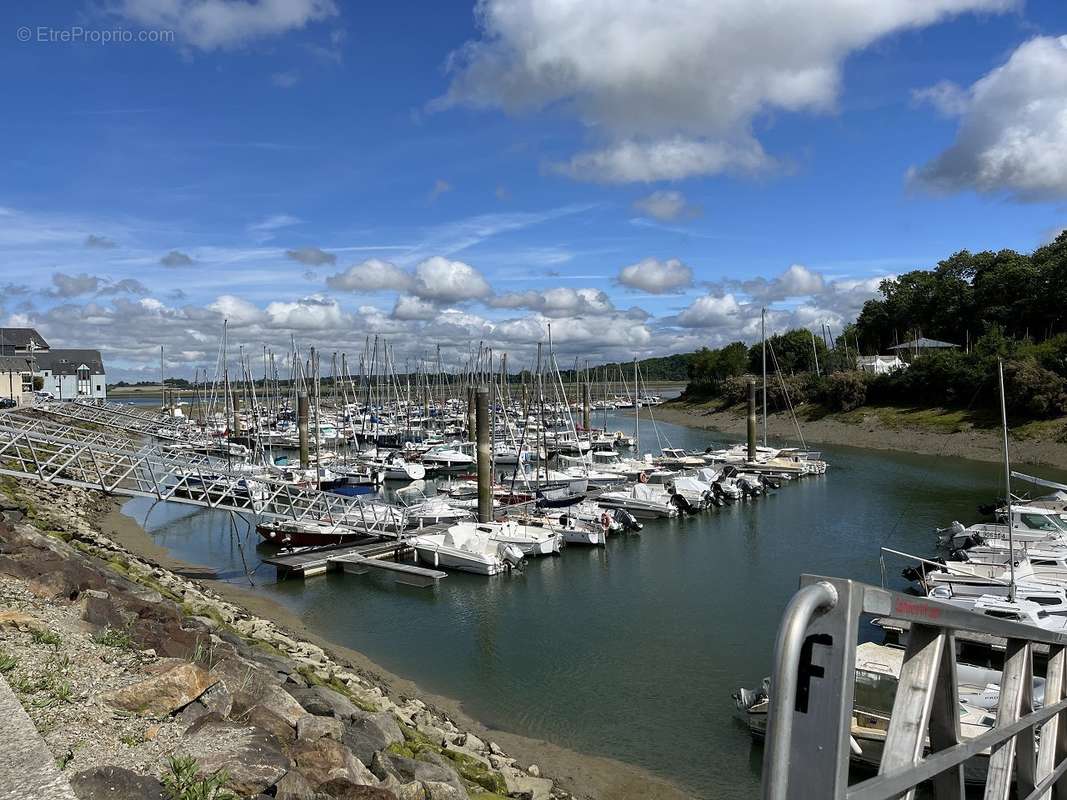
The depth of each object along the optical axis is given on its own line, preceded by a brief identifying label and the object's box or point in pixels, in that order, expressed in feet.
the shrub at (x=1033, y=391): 218.18
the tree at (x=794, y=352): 405.80
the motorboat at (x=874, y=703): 43.43
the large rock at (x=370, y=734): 38.17
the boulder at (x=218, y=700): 33.50
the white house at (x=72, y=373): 395.96
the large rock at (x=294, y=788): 27.32
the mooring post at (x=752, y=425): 205.87
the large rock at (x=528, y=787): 46.11
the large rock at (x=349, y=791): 29.66
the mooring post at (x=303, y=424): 195.72
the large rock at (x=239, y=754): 27.94
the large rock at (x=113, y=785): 23.73
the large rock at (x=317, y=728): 35.06
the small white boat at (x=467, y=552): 105.29
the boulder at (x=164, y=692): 31.71
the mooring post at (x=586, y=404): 286.46
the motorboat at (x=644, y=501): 146.96
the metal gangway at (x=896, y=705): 8.19
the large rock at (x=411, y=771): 35.70
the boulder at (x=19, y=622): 39.09
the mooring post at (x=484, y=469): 124.57
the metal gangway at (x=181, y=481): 94.02
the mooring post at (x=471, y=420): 250.68
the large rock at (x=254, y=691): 36.19
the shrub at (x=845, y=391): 296.51
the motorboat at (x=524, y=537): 114.62
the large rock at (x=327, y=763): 30.71
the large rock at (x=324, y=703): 42.83
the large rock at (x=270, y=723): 33.53
